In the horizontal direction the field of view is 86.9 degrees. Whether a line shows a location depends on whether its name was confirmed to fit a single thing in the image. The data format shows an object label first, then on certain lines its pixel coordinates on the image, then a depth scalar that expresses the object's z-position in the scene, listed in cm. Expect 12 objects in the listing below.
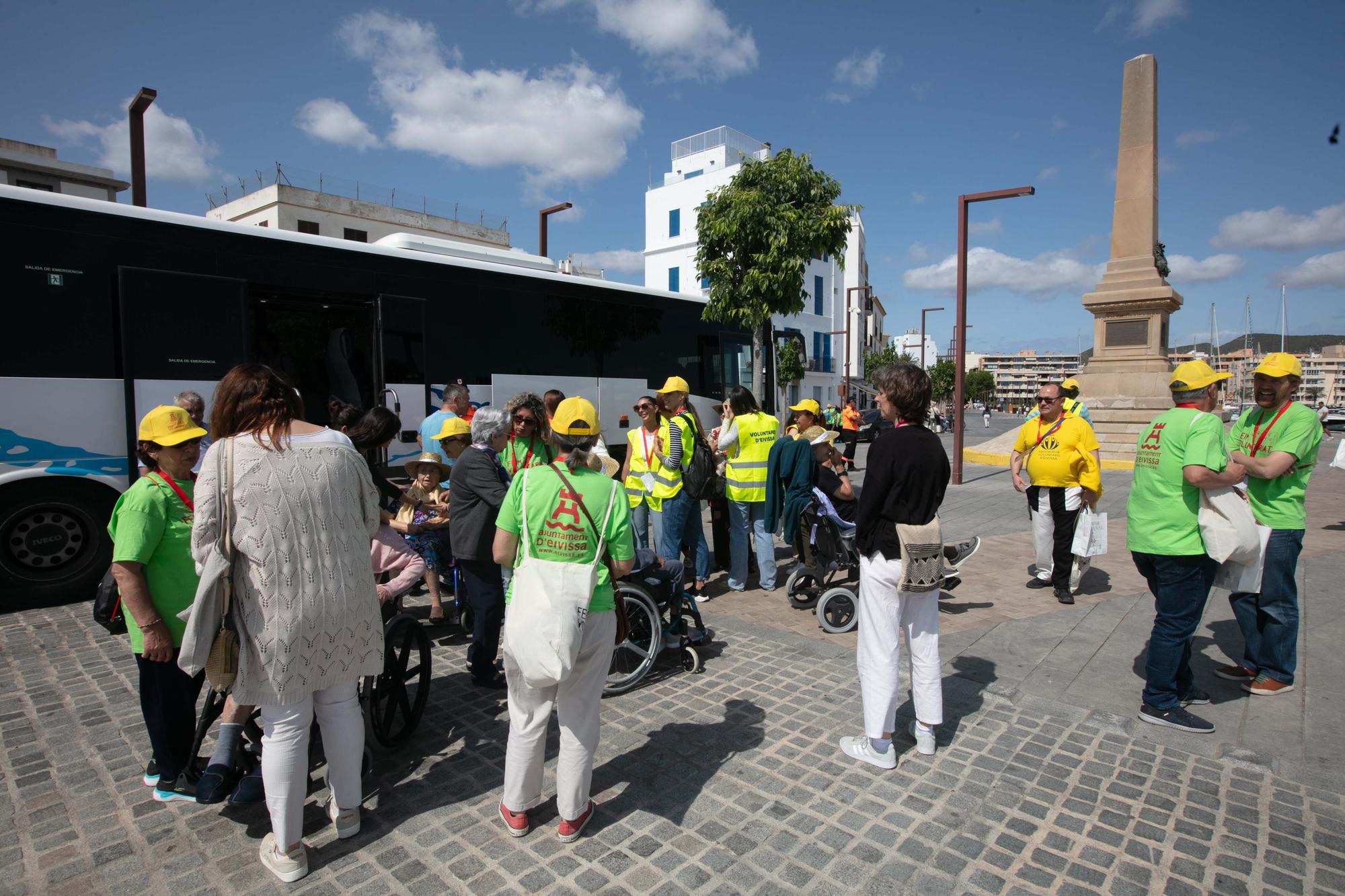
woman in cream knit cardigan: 249
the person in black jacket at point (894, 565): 346
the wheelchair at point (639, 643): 446
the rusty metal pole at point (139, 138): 925
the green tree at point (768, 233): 1019
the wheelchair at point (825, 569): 554
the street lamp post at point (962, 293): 1359
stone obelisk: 1698
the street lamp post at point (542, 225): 1474
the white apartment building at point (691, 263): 4434
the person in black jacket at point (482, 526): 425
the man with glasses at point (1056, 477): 622
